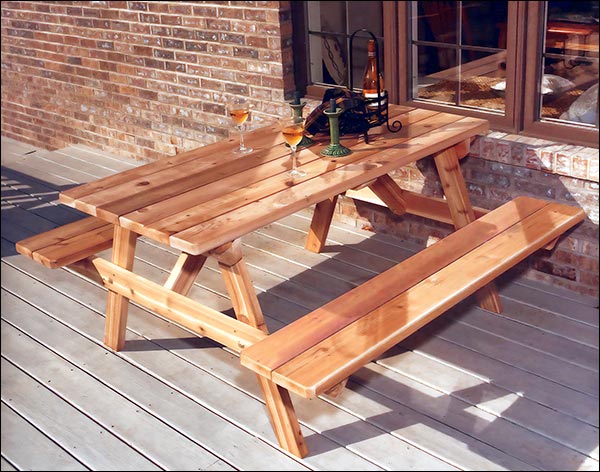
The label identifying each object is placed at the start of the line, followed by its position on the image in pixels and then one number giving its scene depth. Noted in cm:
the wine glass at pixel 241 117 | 336
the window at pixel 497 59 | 355
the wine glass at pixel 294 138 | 302
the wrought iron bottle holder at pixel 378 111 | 347
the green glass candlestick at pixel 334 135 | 323
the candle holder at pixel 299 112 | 344
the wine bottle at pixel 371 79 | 352
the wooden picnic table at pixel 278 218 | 260
